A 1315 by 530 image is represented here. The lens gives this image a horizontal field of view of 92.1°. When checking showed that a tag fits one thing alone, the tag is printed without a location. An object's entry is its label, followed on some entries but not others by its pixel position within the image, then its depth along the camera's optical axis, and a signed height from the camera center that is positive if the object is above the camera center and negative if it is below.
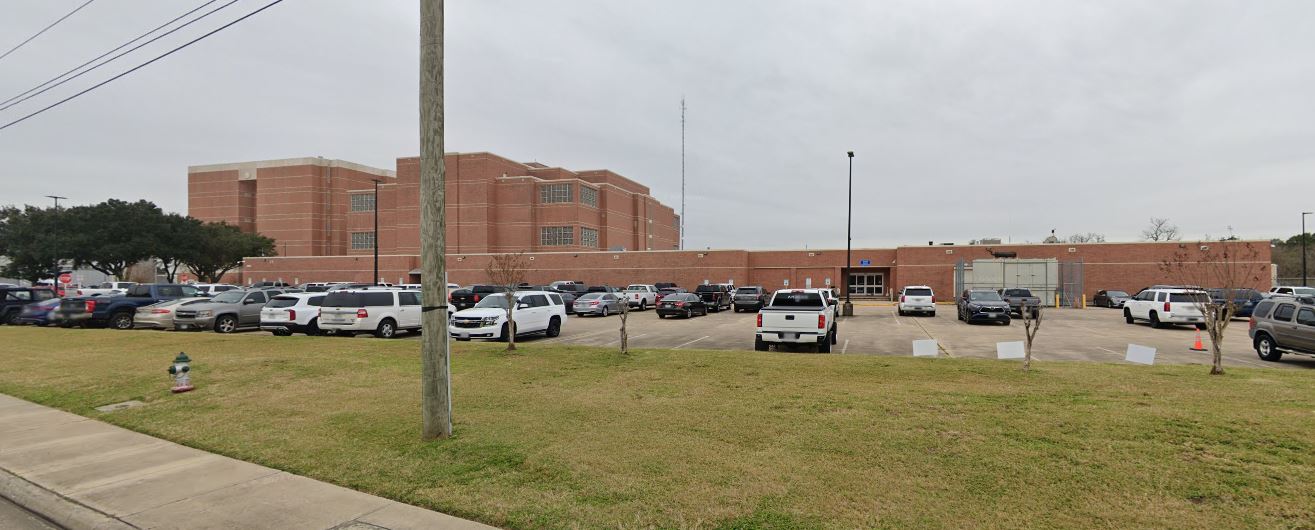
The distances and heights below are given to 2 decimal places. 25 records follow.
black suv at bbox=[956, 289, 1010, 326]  25.44 -1.66
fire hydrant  10.27 -1.73
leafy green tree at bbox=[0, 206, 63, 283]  56.06 +2.06
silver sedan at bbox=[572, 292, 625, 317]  33.03 -1.94
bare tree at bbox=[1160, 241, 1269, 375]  44.53 +0.22
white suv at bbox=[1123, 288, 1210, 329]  24.12 -1.60
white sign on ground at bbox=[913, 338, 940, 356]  13.30 -1.70
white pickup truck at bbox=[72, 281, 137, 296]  37.89 -1.48
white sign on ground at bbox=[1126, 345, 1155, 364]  11.44 -1.58
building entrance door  58.88 -1.56
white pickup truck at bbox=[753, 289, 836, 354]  15.58 -1.39
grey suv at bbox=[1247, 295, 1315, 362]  13.66 -1.33
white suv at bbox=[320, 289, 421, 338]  20.09 -1.48
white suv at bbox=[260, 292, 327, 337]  20.48 -1.55
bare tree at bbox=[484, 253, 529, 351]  14.36 -0.85
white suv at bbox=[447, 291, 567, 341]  18.61 -1.56
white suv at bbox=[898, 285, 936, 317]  32.44 -1.72
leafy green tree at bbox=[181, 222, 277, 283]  67.44 +1.85
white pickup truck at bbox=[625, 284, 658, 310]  39.97 -1.91
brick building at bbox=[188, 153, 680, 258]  78.88 +8.43
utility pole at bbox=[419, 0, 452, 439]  6.88 +0.31
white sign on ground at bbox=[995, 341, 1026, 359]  12.23 -1.60
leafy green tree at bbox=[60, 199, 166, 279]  56.50 +2.87
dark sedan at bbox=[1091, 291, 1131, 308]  43.56 -2.20
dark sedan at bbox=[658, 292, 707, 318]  30.75 -1.88
